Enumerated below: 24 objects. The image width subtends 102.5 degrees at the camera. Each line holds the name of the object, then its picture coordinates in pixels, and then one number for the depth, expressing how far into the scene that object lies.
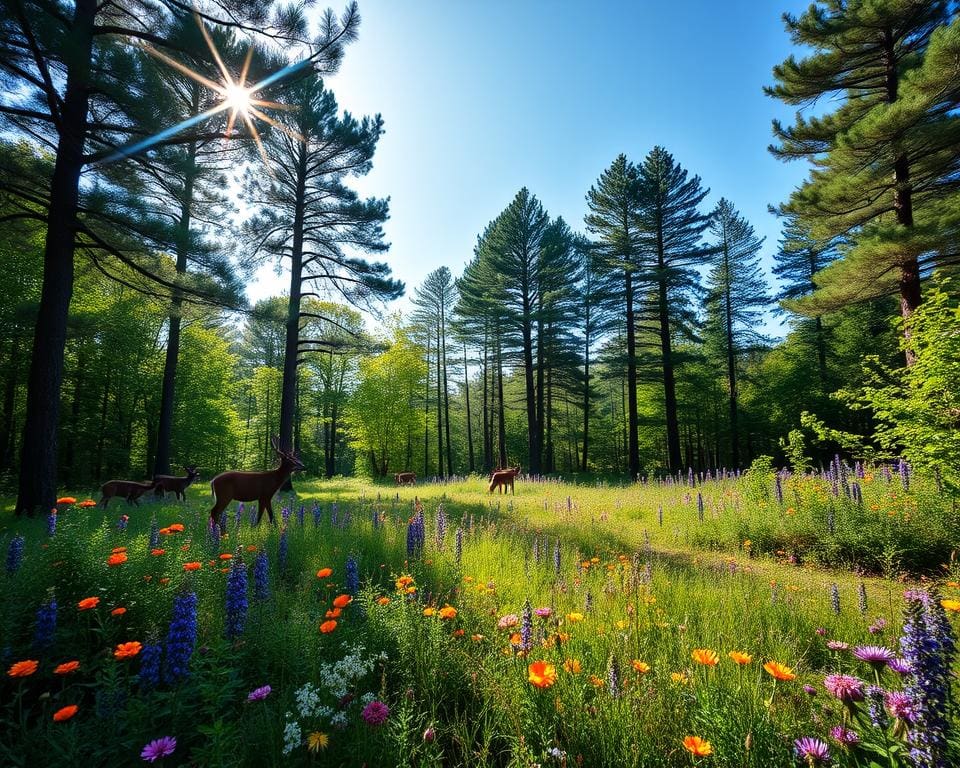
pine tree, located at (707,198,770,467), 26.94
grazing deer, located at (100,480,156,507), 8.73
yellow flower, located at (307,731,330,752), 1.44
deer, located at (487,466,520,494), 12.75
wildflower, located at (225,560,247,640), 2.06
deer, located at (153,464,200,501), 10.00
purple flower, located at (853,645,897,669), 1.42
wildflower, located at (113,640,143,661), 1.74
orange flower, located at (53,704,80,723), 1.36
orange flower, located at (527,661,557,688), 1.50
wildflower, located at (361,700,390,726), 1.52
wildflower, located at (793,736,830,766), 1.26
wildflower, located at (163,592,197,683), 1.67
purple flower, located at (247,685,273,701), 1.62
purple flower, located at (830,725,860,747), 1.31
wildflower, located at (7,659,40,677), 1.59
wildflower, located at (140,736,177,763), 1.28
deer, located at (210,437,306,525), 5.63
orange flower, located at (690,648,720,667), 1.75
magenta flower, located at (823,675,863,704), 1.36
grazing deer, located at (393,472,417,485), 19.16
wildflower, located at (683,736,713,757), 1.30
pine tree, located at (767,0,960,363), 8.16
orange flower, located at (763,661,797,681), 1.57
